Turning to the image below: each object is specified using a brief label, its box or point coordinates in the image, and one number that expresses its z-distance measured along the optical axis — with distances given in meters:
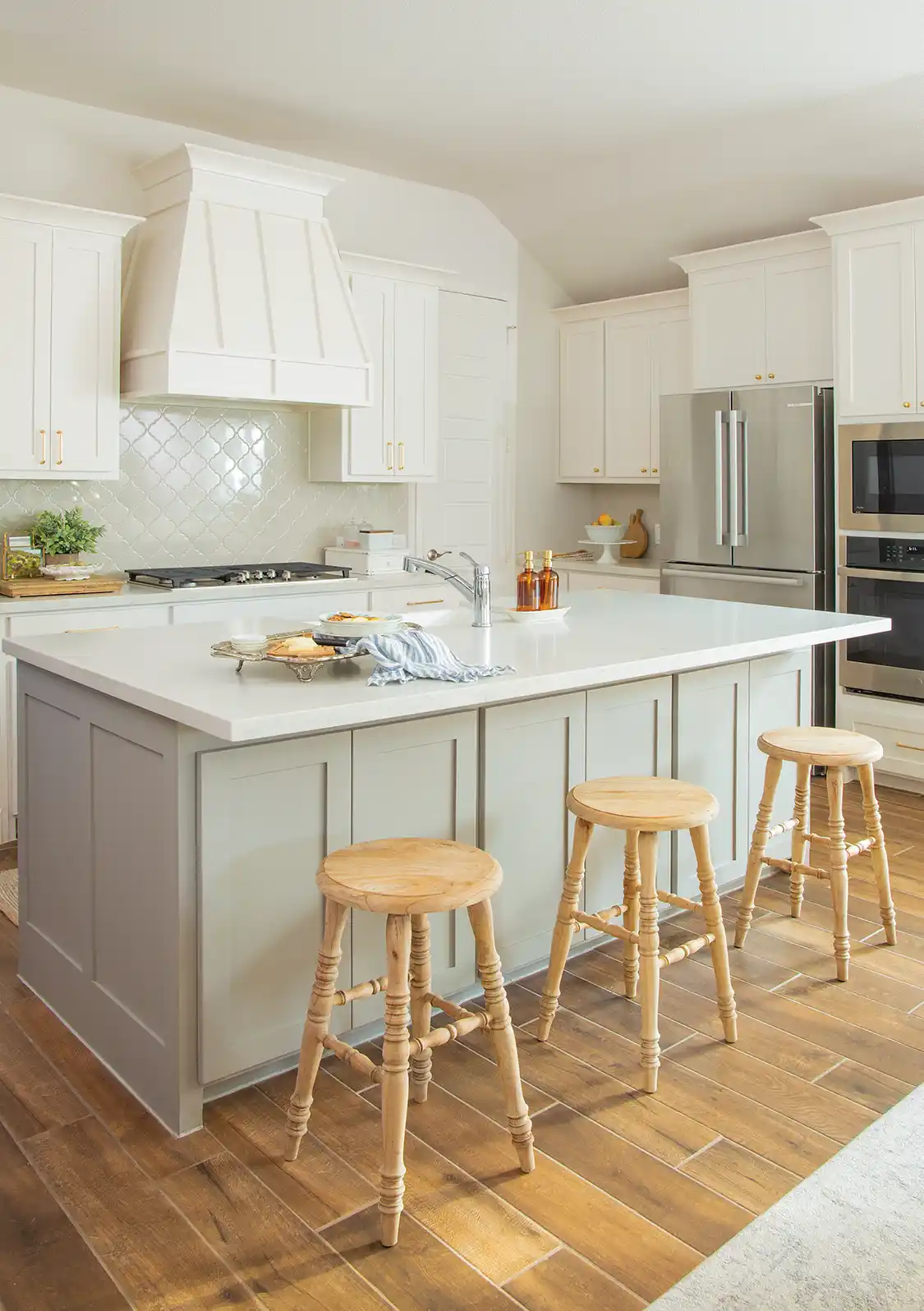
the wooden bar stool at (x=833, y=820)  3.04
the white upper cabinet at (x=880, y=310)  4.75
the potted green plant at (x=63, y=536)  4.66
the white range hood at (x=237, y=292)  4.54
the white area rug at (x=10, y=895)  3.51
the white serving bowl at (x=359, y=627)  2.78
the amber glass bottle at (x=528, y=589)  3.49
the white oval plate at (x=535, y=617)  3.45
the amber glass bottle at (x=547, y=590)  3.52
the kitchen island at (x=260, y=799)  2.27
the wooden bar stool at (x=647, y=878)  2.44
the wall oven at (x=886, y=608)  4.86
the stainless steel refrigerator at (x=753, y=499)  5.20
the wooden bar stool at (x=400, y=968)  1.98
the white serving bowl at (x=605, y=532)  6.55
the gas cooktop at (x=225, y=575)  4.71
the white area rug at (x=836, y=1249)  1.83
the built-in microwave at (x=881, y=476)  4.80
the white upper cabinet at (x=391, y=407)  5.51
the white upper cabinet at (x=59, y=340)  4.30
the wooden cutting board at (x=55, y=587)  4.30
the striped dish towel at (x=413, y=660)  2.43
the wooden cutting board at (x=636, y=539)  6.76
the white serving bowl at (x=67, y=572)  4.55
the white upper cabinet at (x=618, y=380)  6.30
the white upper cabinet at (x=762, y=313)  5.29
